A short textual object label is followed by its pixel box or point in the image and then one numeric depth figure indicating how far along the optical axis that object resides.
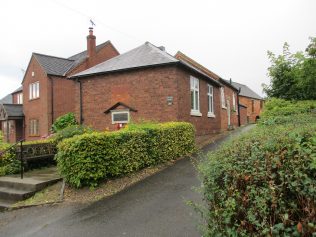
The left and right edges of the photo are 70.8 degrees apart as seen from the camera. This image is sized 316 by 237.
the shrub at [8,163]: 8.11
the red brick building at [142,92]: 11.20
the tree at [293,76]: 9.63
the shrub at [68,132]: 9.34
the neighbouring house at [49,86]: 19.05
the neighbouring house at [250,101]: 34.61
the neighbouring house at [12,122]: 21.72
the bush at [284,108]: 7.99
